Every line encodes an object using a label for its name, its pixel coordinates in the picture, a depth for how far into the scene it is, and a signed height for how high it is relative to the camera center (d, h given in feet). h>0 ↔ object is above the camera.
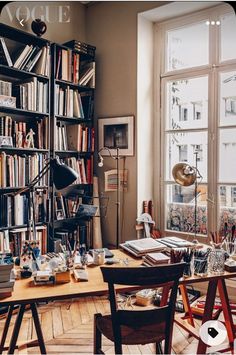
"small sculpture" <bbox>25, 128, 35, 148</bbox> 10.89 +0.88
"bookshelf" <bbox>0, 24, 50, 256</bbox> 10.29 +1.21
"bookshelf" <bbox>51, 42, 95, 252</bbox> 11.67 +1.28
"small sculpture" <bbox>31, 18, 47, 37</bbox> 11.13 +4.38
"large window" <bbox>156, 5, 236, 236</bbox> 11.29 +1.69
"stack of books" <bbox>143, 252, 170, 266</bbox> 6.73 -1.74
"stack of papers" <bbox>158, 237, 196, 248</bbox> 7.88 -1.69
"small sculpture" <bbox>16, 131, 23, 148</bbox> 10.60 +0.86
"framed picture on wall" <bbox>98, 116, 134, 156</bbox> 12.33 +1.19
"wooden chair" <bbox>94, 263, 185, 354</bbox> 5.09 -2.19
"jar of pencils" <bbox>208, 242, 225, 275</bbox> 6.60 -1.74
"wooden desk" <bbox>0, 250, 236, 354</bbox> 5.44 -1.95
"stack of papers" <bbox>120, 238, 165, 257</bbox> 7.54 -1.70
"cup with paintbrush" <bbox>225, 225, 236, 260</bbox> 7.43 -1.64
